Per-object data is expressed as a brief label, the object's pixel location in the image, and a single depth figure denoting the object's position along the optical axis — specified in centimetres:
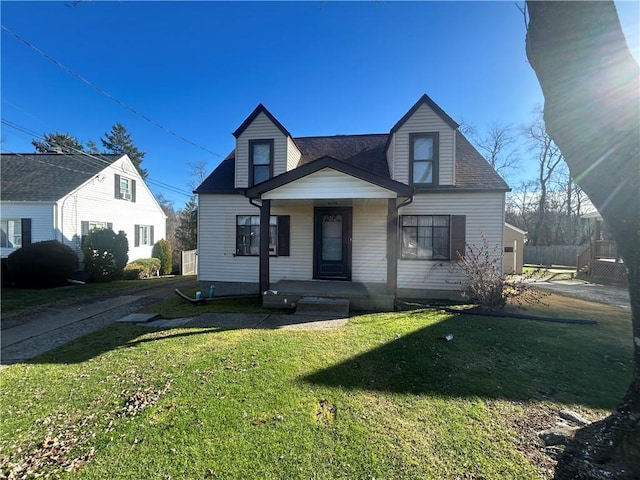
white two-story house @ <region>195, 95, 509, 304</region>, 813
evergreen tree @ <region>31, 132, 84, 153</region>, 3103
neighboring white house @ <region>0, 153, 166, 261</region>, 1377
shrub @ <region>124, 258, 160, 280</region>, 1608
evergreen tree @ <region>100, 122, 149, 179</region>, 3522
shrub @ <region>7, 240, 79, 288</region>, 1173
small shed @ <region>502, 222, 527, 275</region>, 1747
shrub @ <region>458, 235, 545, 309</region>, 712
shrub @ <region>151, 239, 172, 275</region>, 2027
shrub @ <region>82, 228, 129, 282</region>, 1383
